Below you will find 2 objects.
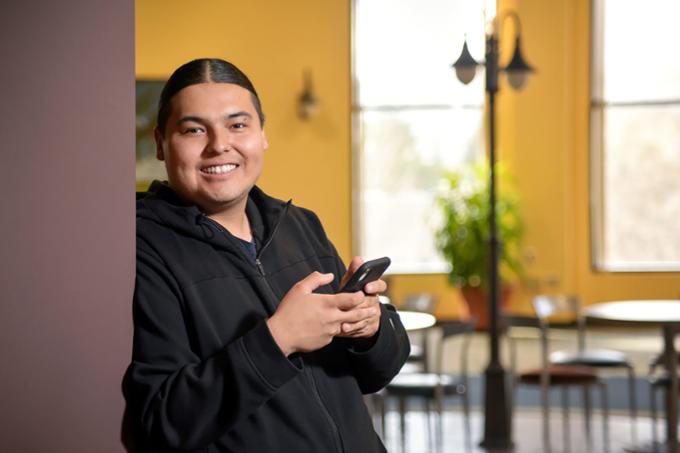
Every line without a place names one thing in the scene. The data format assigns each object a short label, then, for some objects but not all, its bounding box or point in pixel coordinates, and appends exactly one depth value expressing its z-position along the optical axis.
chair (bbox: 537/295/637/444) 5.84
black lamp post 5.70
